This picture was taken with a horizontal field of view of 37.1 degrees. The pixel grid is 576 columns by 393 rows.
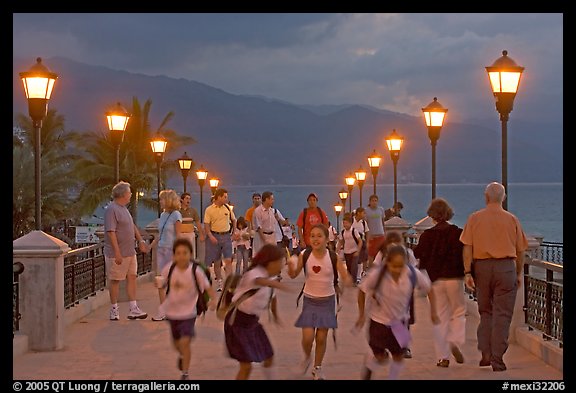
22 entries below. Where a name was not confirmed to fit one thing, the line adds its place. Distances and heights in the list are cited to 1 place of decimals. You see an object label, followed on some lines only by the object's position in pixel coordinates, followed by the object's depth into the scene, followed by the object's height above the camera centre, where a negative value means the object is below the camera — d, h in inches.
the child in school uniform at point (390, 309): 298.0 -36.3
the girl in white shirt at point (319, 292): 332.8 -34.1
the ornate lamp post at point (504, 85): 466.9 +65.6
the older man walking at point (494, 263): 349.1 -24.0
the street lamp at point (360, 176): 1657.2 +56.8
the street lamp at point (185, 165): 1248.2 +59.6
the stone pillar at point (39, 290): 395.5 -38.7
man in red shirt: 594.5 -8.8
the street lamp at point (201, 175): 1489.9 +53.6
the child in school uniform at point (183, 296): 320.5 -33.8
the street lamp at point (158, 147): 943.0 +64.9
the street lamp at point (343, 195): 2320.4 +27.8
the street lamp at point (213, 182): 1811.3 +50.6
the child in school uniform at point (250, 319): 293.1 -39.0
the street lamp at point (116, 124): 660.7 +63.7
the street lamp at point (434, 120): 661.3 +66.3
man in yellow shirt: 642.8 -17.9
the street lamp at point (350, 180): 1926.7 +56.9
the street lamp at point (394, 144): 989.2 +70.4
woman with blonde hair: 502.0 -11.8
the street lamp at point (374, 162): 1286.9 +65.3
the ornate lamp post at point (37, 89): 468.1 +65.0
